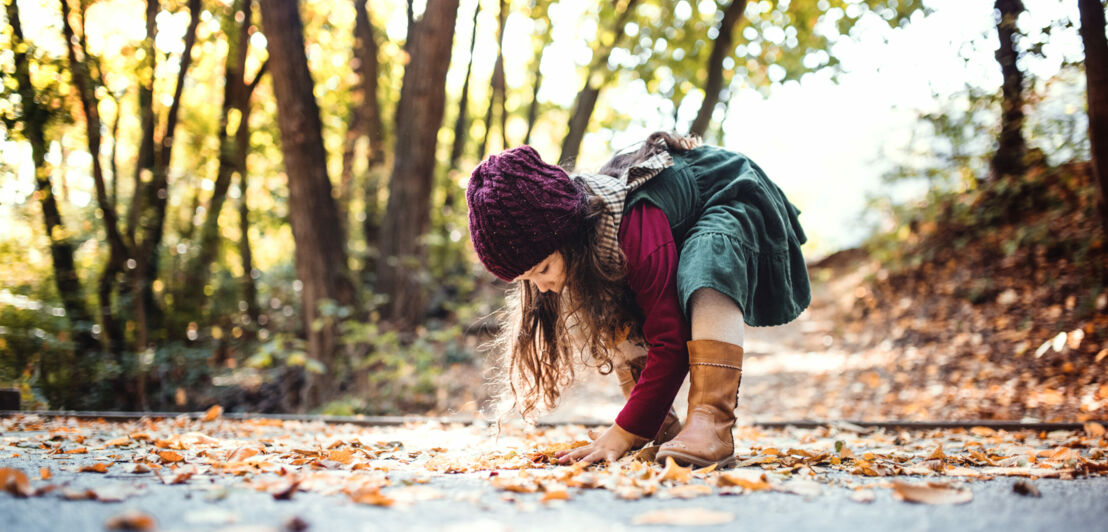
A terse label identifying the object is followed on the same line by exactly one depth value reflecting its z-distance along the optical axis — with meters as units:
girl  1.83
